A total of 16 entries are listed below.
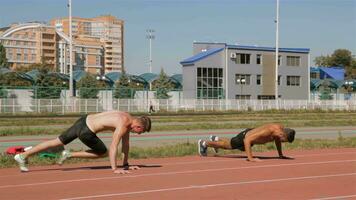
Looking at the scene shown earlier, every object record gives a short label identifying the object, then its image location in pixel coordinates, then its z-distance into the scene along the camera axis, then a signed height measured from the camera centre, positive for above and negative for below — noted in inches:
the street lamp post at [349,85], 3666.3 +105.3
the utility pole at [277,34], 2660.4 +303.7
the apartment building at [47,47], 5625.0 +560.3
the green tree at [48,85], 2265.0 +72.8
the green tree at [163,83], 3159.5 +102.3
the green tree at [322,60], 5265.8 +368.6
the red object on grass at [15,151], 467.4 -39.6
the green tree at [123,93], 2527.1 +35.7
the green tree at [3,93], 2159.0 +29.0
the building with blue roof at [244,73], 3068.4 +151.0
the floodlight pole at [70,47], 2234.3 +203.3
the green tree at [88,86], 2413.9 +72.7
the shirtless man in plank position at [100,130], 411.2 -19.8
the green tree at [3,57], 4564.5 +340.8
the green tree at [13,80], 2660.4 +95.2
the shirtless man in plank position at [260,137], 494.6 -29.3
